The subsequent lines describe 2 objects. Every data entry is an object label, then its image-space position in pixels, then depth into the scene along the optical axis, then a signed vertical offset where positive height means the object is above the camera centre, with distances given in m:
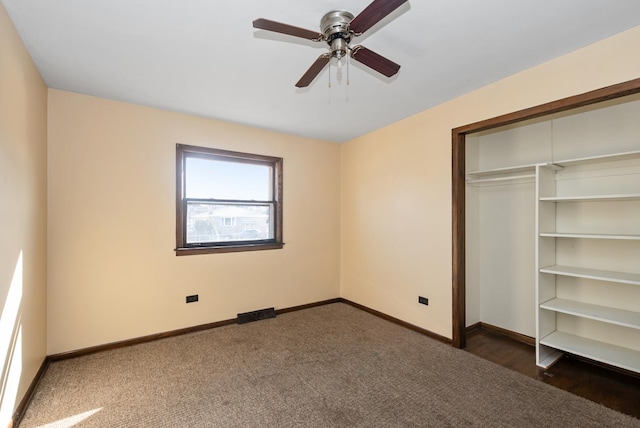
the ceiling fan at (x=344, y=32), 1.41 +0.98
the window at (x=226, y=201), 3.52 +0.19
